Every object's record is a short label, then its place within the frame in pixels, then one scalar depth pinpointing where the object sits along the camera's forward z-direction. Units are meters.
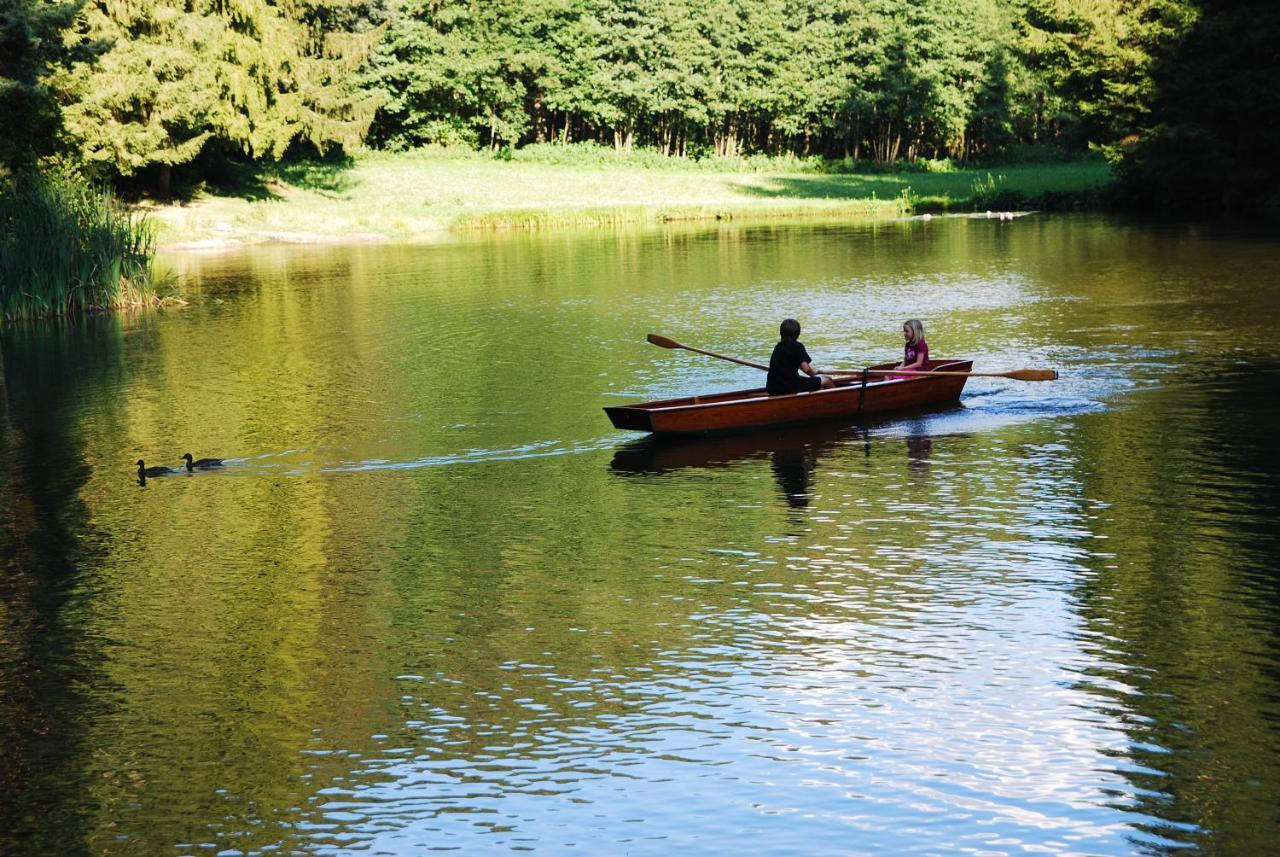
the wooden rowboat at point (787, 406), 16.41
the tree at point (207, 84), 51.12
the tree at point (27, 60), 23.88
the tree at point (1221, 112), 45.41
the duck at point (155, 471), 16.01
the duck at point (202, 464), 16.20
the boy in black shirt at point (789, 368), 17.31
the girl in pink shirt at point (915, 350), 18.39
